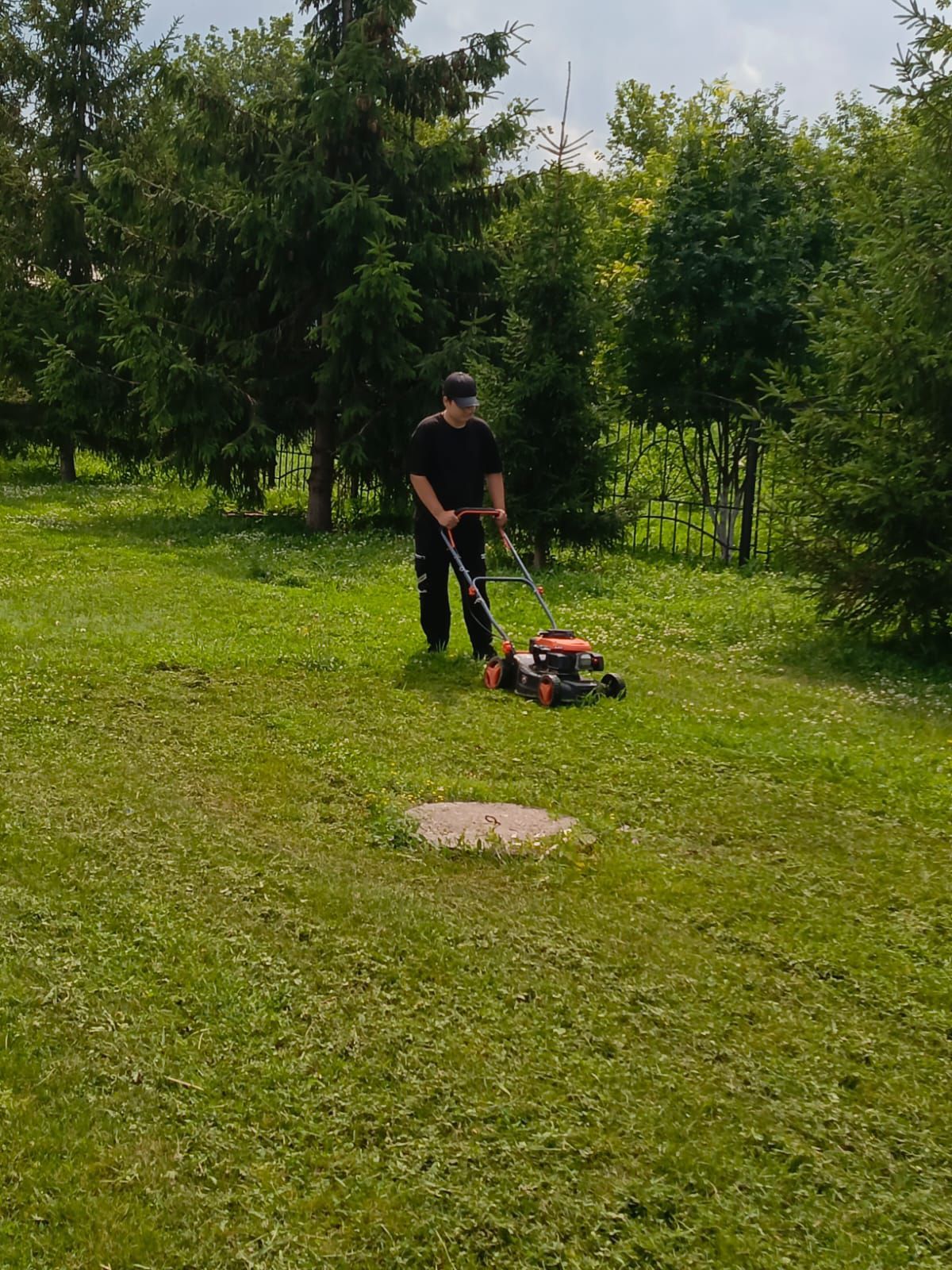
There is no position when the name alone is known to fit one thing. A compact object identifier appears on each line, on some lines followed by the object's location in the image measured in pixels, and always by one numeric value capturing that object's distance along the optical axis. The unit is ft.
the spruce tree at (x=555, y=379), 35.86
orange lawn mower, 21.25
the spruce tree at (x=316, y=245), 43.73
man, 23.22
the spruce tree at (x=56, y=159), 61.00
